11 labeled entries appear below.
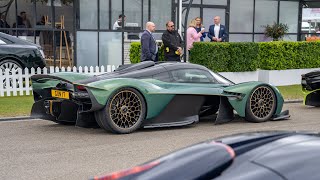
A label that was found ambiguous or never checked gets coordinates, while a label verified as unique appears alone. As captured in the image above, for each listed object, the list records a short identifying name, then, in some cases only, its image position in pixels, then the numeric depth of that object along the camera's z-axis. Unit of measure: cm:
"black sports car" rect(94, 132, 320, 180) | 194
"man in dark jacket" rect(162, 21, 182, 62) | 1360
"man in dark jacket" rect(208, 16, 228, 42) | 1676
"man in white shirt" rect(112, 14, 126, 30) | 1906
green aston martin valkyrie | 793
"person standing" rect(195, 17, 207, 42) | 1609
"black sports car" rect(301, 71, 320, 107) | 1128
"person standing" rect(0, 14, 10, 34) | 1803
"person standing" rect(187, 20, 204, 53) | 1552
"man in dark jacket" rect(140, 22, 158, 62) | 1311
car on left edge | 1434
